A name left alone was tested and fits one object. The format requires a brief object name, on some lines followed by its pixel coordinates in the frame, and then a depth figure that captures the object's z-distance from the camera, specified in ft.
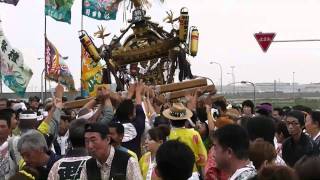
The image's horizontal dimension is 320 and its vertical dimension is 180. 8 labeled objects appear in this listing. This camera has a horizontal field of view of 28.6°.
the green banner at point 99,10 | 90.68
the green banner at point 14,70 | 75.77
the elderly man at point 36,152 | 19.62
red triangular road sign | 86.89
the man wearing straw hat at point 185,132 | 27.35
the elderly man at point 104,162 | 18.83
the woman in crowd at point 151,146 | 23.17
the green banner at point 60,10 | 93.35
